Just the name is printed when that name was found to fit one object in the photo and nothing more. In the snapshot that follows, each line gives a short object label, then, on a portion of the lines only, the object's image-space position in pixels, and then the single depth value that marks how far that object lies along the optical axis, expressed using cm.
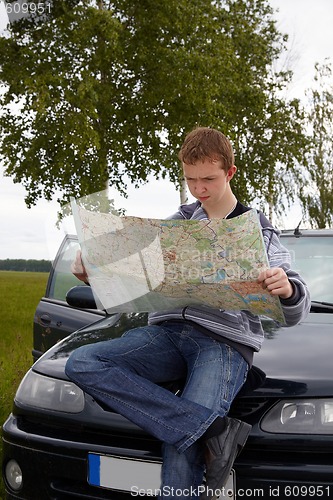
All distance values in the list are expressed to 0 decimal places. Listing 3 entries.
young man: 263
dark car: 273
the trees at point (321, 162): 3753
